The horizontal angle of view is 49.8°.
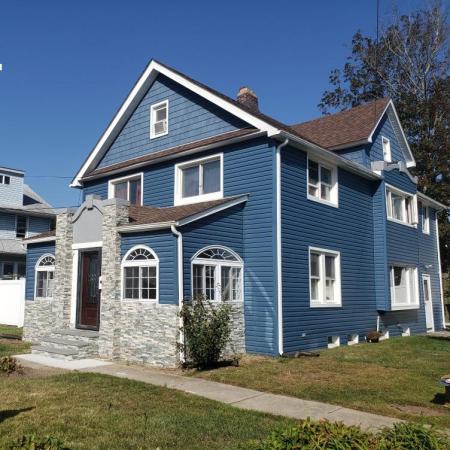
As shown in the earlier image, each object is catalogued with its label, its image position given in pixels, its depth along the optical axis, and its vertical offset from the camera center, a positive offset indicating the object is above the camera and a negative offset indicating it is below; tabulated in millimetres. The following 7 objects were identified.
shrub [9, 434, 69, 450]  3922 -1240
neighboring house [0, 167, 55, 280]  29484 +4834
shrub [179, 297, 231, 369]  10797 -943
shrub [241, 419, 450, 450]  4074 -1275
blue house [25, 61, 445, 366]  12094 +1573
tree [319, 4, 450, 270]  31281 +14687
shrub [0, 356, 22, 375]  9773 -1466
